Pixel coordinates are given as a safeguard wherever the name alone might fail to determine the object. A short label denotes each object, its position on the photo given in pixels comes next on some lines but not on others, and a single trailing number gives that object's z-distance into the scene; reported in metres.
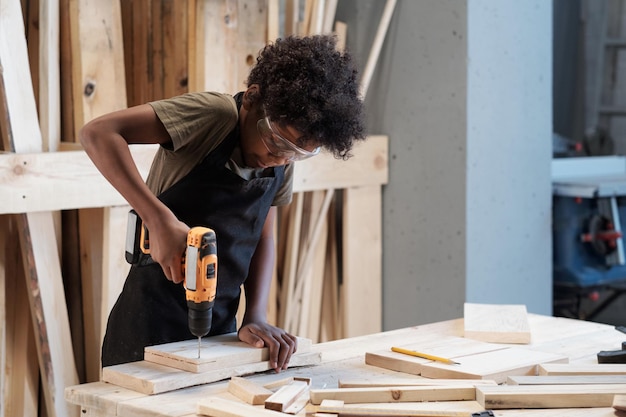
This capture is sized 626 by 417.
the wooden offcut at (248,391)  1.83
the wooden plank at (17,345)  3.17
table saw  4.56
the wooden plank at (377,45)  3.86
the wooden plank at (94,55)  3.19
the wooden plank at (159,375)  1.92
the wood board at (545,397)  1.81
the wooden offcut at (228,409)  1.72
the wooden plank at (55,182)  2.84
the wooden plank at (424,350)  2.14
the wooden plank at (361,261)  4.00
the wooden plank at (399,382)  1.94
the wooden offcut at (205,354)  2.01
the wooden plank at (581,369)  2.04
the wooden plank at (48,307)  3.02
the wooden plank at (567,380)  1.93
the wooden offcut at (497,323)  2.44
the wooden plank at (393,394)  1.85
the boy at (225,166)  2.04
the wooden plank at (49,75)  3.12
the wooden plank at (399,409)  1.75
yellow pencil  2.16
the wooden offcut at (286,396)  1.77
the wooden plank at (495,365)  2.06
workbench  1.81
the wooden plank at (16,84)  2.93
